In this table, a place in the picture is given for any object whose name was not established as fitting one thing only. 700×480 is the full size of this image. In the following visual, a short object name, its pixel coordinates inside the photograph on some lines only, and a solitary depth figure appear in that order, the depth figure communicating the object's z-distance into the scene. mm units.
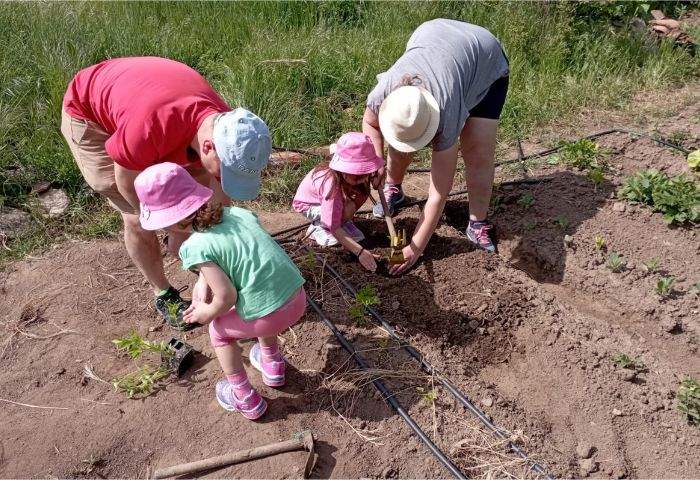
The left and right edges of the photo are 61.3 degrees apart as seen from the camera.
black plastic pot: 2861
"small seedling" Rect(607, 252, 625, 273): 3592
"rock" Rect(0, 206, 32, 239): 3871
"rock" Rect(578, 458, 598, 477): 2574
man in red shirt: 2342
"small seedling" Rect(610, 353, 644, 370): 2998
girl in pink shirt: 3160
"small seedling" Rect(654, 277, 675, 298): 3406
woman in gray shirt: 2949
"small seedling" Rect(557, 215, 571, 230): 3889
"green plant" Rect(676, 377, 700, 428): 2754
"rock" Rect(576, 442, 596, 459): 2637
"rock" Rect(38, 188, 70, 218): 4035
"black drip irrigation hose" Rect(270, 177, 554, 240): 3959
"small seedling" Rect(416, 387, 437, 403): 2770
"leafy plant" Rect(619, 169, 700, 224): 3816
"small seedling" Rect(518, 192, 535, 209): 4074
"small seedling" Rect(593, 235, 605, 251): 3766
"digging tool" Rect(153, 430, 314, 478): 2438
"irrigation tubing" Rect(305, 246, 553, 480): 2555
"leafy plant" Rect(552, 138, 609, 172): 4352
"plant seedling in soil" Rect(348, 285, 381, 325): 3170
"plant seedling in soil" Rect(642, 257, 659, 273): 3561
